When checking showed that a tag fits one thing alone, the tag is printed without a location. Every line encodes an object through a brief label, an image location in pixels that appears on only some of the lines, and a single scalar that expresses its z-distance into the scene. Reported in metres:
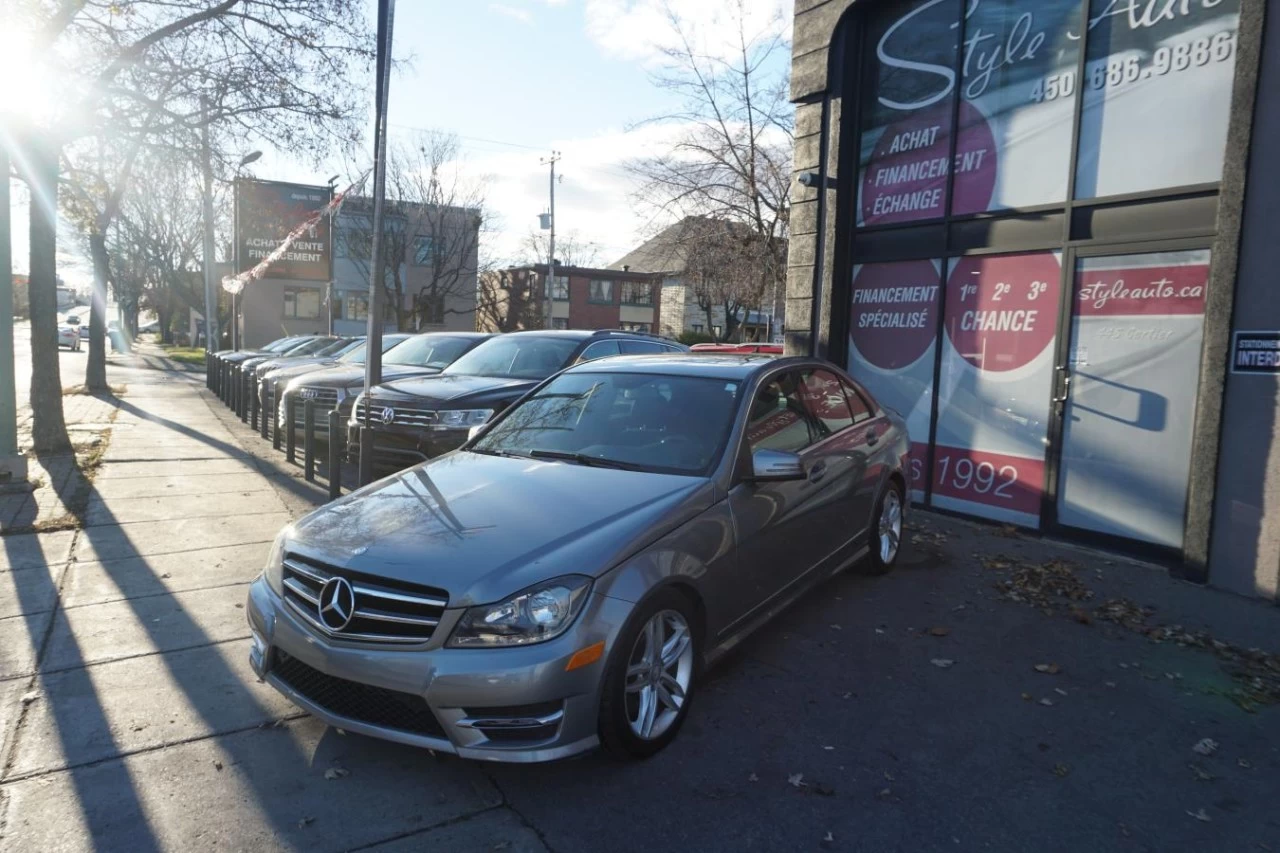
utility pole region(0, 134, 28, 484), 8.21
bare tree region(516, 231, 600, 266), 57.84
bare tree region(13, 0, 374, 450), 9.92
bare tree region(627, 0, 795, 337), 17.41
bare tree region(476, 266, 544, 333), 49.31
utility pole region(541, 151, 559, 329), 39.07
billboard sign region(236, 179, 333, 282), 16.47
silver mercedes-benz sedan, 3.00
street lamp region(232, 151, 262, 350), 12.26
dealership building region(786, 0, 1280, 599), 5.55
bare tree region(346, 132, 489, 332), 38.22
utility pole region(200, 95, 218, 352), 11.13
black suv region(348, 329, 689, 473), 7.64
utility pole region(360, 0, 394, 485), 7.58
